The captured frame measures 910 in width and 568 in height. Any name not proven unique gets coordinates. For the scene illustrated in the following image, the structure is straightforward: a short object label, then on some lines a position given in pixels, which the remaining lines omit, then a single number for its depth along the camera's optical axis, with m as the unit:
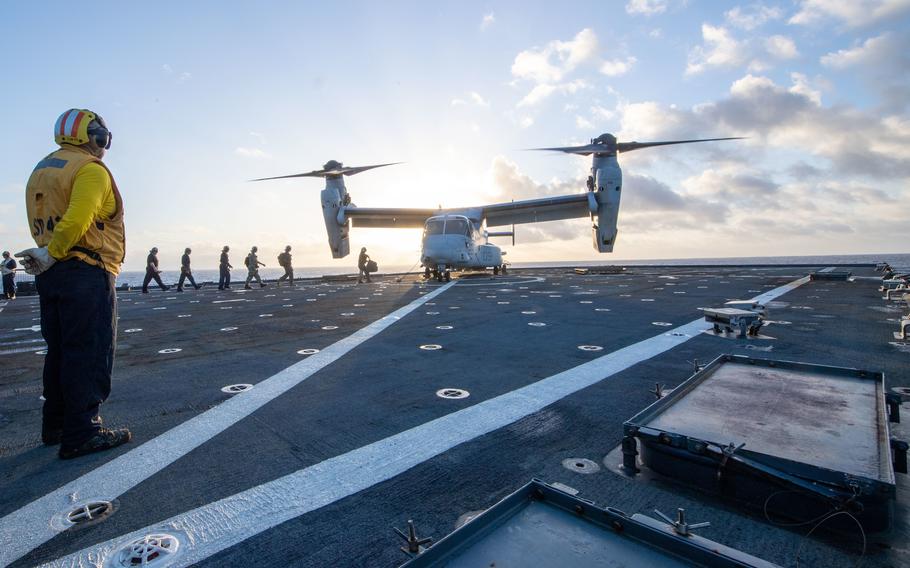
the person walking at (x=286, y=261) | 21.43
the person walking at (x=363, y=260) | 22.49
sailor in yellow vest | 2.60
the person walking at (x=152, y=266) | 18.57
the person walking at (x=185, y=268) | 18.85
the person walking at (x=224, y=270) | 19.41
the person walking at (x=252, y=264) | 19.92
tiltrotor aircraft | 19.53
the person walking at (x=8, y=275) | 17.39
